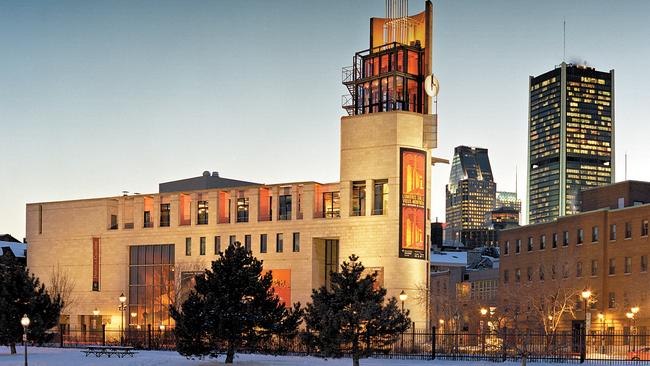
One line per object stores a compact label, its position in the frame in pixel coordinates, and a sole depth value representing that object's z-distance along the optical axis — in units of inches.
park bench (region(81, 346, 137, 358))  2331.0
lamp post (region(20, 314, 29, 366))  2090.3
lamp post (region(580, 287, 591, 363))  2183.8
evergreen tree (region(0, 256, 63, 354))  2436.0
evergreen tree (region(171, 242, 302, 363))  1958.7
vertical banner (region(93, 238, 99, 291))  4269.2
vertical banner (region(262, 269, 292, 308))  3796.8
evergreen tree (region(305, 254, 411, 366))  1827.0
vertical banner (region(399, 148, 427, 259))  3489.2
